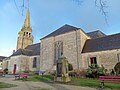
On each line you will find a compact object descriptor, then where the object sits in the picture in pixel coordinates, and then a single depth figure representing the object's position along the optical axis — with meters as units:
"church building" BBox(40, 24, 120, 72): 12.84
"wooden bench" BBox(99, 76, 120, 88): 5.53
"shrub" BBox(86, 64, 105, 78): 10.11
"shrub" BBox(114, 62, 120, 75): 10.78
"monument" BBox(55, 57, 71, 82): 8.74
